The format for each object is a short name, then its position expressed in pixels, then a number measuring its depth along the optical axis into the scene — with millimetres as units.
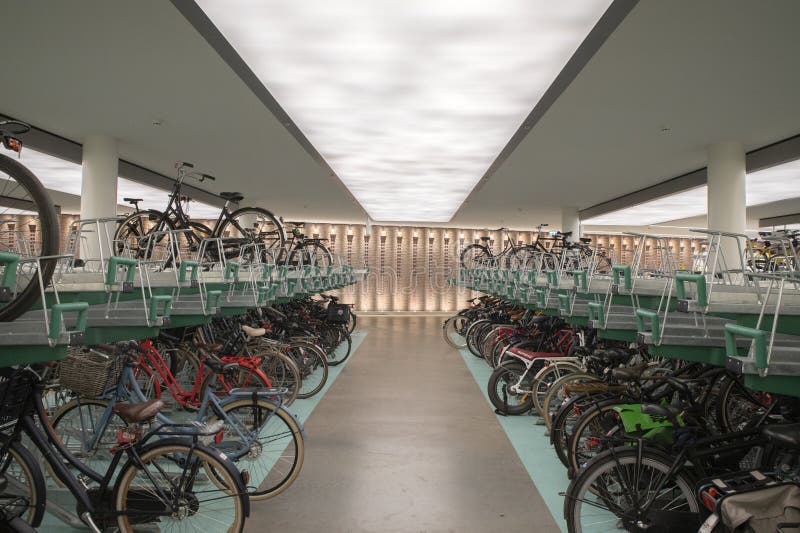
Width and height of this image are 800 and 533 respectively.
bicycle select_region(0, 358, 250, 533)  2477
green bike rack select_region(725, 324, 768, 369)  1962
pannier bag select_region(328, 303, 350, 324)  9406
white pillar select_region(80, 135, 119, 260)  6559
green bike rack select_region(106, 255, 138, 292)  2648
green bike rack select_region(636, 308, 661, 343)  2816
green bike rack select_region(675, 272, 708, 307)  2369
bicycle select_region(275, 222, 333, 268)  9291
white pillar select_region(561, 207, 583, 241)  12688
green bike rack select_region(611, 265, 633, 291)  3468
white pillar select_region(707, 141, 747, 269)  6426
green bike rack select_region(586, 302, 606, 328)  3608
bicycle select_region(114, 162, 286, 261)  5555
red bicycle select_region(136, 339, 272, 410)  4402
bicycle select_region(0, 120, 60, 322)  2361
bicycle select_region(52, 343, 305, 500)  3334
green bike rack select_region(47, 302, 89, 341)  1991
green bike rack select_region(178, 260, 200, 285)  3480
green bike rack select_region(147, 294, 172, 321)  2914
